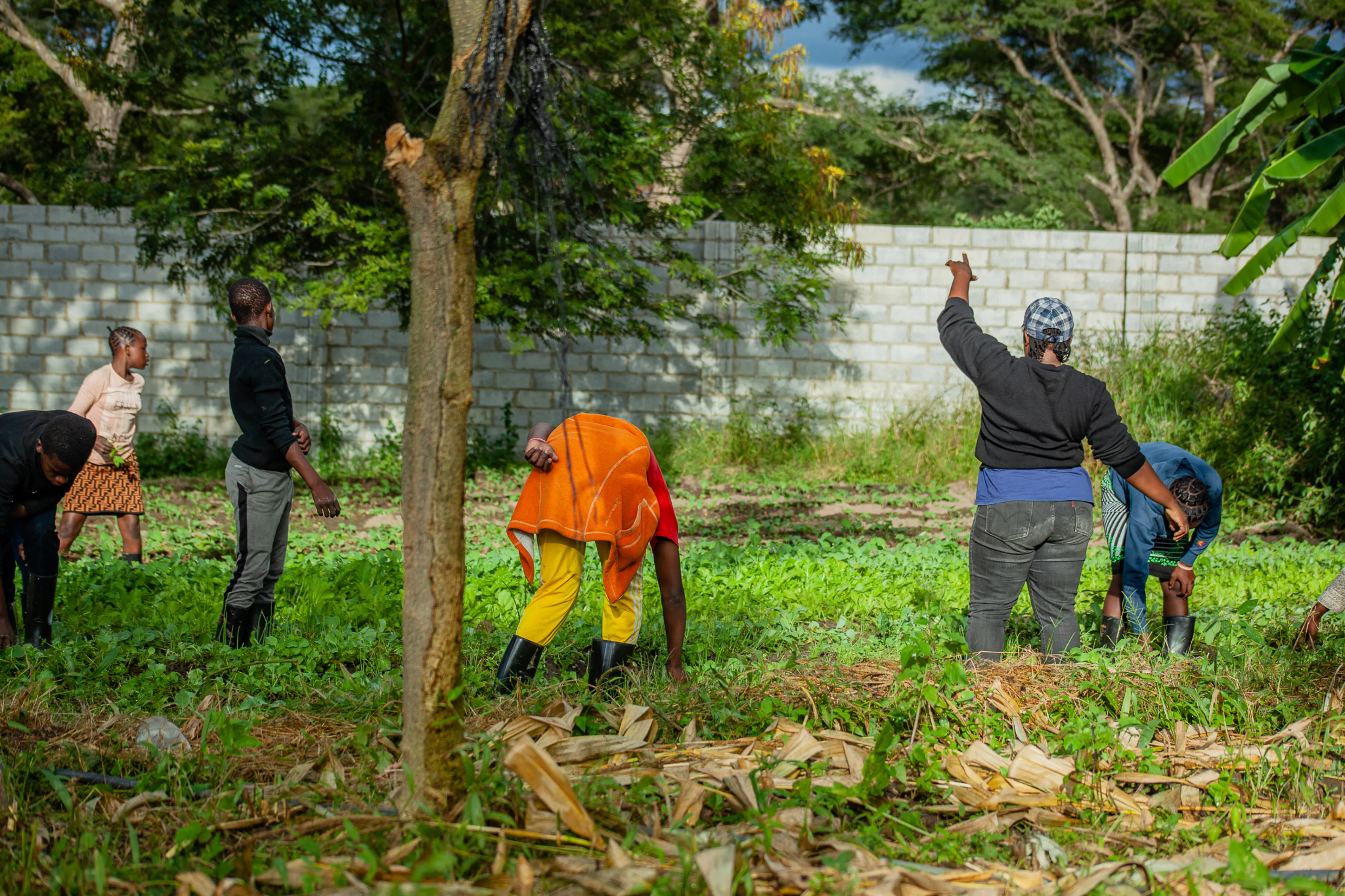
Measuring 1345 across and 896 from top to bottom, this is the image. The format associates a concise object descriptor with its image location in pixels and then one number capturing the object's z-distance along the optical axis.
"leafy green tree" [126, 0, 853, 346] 9.13
